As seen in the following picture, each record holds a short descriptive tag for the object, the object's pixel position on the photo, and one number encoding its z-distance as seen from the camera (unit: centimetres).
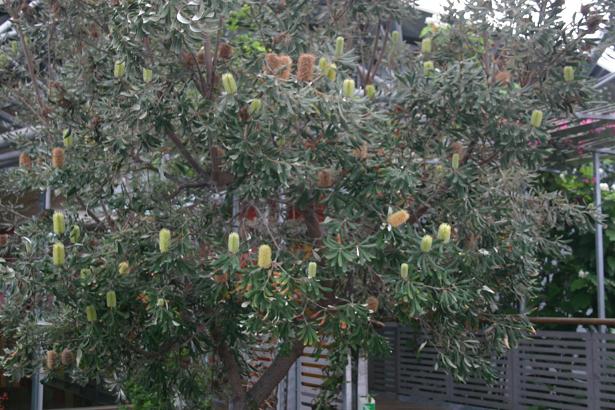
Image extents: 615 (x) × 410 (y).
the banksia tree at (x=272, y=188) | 559
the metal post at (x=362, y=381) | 662
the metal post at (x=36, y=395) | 980
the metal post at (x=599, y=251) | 827
